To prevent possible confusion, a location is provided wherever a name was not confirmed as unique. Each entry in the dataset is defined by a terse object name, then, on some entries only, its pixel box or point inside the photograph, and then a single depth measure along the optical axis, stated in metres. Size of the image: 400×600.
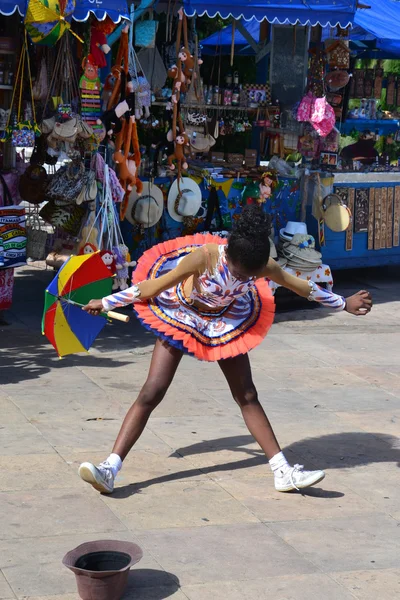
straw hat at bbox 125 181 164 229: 9.94
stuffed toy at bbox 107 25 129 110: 9.22
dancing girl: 5.40
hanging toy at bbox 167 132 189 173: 10.06
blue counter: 11.96
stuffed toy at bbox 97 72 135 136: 9.22
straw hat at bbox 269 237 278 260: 10.64
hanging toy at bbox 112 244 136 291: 9.38
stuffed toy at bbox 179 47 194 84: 9.93
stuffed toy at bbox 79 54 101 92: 8.94
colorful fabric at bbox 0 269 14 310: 9.32
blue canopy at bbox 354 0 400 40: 13.52
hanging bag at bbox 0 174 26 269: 9.10
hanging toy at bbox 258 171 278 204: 10.94
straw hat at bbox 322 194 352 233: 11.45
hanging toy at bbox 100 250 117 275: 9.15
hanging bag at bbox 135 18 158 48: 9.66
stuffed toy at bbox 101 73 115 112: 9.32
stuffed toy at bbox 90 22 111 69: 8.91
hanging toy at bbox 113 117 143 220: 9.35
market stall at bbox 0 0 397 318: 9.00
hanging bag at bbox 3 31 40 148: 8.93
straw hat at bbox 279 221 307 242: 10.94
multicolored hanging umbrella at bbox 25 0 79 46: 8.15
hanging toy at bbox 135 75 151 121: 9.53
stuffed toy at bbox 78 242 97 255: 9.23
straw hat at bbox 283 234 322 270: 10.85
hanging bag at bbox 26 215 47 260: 9.52
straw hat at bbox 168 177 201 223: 10.30
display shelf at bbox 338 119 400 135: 14.14
